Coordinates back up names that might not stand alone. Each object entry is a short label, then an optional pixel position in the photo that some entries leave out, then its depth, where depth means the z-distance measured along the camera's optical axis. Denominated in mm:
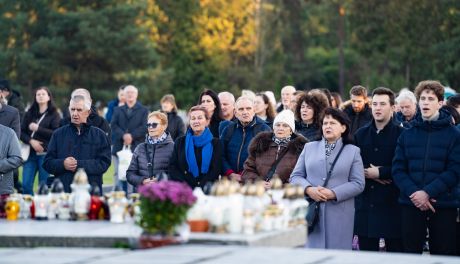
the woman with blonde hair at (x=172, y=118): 25250
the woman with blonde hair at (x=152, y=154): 18125
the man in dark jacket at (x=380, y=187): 16562
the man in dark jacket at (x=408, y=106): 18688
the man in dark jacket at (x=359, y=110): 19344
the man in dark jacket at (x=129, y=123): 27172
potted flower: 11891
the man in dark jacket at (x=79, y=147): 18016
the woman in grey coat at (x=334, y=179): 15664
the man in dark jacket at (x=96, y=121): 22119
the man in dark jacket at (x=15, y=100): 26131
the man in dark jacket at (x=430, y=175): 15484
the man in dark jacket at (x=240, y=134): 18016
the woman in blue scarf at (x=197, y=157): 17328
